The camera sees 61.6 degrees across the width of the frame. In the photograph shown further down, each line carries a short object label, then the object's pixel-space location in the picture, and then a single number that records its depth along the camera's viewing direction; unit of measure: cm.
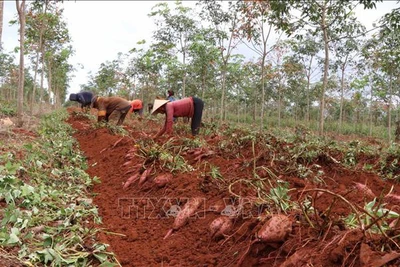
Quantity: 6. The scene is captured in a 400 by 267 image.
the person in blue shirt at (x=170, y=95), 815
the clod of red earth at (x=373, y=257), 119
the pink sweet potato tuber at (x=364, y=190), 277
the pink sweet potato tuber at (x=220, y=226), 212
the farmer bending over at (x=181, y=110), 527
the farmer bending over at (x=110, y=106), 776
